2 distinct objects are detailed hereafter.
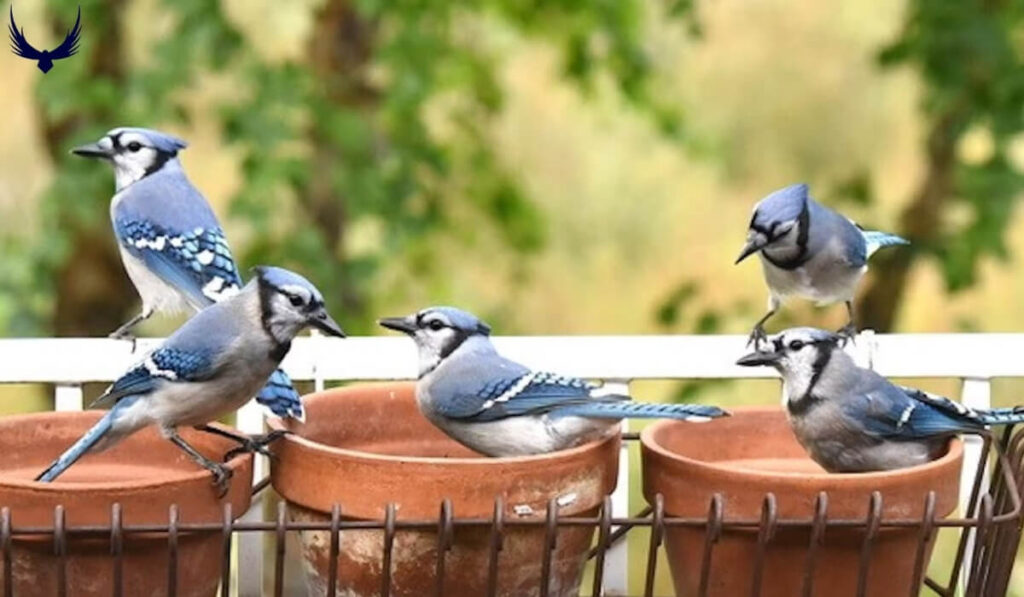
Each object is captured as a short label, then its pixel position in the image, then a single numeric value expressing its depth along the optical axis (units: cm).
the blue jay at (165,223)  843
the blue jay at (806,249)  833
